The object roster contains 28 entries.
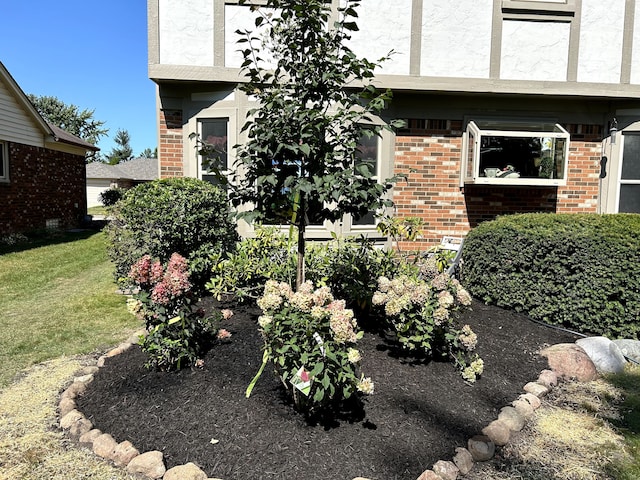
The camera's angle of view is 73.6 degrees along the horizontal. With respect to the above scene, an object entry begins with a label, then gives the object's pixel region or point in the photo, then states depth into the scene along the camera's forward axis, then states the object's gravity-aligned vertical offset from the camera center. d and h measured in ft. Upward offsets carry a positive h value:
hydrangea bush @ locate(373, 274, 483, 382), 10.62 -3.01
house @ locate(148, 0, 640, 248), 20.10 +5.39
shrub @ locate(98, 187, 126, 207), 60.36 -0.25
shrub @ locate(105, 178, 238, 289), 15.97 -1.17
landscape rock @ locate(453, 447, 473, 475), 7.80 -4.74
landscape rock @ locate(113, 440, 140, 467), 7.73 -4.72
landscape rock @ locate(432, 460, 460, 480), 7.48 -4.72
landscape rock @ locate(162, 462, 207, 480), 7.12 -4.64
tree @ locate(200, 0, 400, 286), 10.04 +1.65
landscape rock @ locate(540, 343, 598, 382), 12.03 -4.52
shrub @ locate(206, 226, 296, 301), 14.44 -2.40
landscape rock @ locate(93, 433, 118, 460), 7.92 -4.72
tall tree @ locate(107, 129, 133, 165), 211.61 +25.86
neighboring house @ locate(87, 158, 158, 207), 101.04 +4.17
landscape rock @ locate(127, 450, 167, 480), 7.38 -4.71
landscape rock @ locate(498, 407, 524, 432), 9.18 -4.67
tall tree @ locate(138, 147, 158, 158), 251.09 +24.78
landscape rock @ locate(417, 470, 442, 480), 7.26 -4.66
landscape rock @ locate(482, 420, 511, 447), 8.71 -4.71
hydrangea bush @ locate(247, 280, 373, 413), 7.85 -2.77
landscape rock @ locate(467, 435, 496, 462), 8.18 -4.72
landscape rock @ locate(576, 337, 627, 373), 12.66 -4.47
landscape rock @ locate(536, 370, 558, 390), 11.20 -4.62
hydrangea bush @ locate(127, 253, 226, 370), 9.91 -2.75
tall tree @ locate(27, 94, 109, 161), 147.43 +26.93
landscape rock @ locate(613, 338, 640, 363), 13.26 -4.43
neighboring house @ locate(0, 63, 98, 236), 36.91 +2.19
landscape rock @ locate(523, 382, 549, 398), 10.64 -4.63
